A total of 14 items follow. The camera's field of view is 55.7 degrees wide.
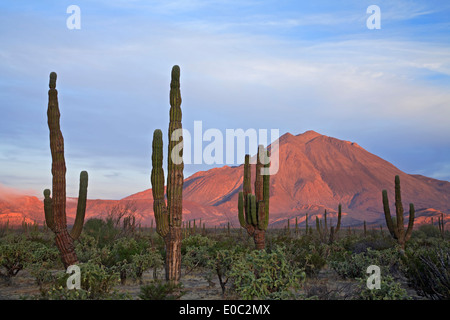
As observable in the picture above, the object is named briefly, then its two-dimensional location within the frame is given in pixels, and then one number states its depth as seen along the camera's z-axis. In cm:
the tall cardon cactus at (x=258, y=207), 1392
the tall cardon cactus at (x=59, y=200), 1080
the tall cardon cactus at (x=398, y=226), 1902
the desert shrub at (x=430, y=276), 877
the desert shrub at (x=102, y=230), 2278
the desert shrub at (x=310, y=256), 1414
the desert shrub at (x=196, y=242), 1688
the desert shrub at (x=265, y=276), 827
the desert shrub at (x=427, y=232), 4166
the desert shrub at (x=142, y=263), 1292
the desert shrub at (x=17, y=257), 1295
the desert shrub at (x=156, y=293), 793
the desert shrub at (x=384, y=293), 794
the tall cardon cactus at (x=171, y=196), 1142
